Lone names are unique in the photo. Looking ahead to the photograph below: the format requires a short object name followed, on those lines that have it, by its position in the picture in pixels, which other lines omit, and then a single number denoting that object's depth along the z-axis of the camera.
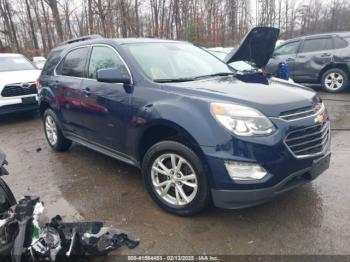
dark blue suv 2.73
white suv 7.79
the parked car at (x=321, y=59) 9.35
